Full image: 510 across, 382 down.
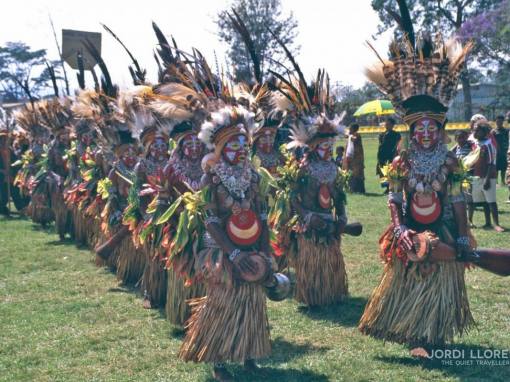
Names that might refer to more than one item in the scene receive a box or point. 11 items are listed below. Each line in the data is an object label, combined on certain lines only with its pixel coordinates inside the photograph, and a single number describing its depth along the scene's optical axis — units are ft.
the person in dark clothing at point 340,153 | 56.29
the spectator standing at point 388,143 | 51.49
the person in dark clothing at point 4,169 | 49.14
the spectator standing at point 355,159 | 53.82
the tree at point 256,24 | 123.13
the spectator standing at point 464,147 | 36.91
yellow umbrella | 80.23
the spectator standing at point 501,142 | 45.93
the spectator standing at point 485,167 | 35.24
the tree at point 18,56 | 241.33
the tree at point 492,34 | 109.19
